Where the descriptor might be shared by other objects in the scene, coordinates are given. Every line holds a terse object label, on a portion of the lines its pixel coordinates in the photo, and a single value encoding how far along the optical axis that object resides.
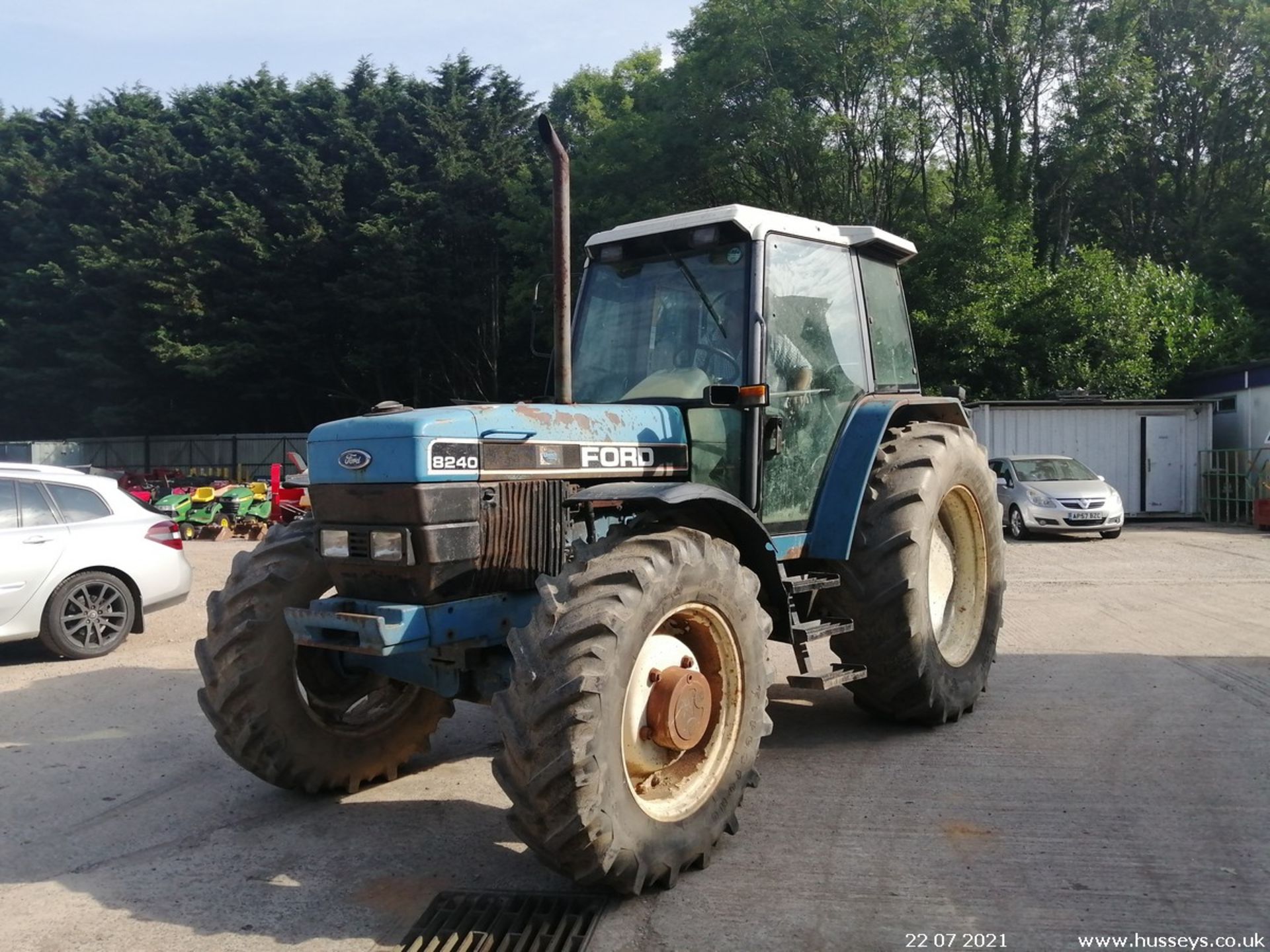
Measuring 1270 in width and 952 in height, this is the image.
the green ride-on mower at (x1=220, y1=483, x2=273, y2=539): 19.69
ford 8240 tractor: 3.69
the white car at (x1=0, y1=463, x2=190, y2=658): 8.13
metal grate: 3.51
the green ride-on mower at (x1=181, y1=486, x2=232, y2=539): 19.50
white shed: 21.06
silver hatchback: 16.97
